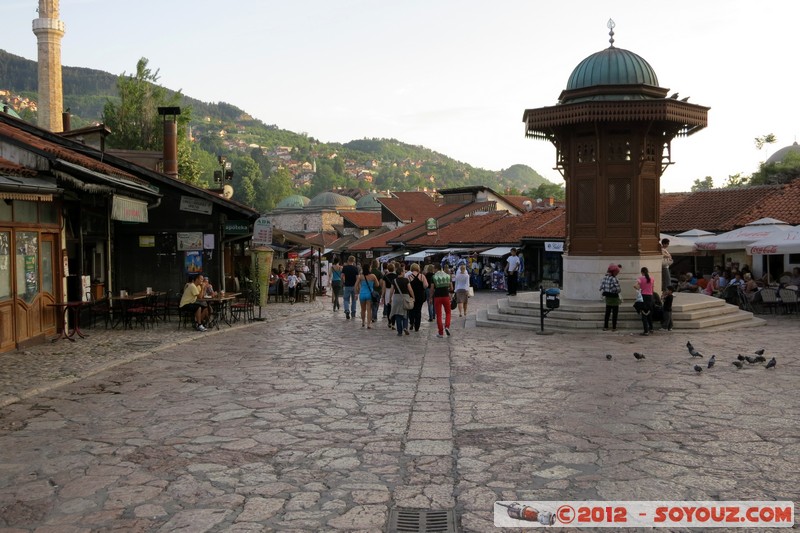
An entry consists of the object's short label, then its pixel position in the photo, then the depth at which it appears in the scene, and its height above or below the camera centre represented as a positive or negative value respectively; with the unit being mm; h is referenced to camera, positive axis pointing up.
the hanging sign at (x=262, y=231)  23031 +840
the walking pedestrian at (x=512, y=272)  23312 -555
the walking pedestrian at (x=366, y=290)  17422 -783
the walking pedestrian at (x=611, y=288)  15219 -717
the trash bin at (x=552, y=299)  15766 -959
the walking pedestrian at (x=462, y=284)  19859 -771
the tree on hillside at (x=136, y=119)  40656 +7729
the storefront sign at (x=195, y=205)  20281 +1478
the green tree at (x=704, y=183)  89938 +8389
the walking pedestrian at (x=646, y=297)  14945 -893
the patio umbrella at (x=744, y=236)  20141 +438
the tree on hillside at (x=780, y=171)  40219 +4994
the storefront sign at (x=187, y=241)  20500 +500
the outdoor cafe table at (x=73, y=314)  14305 -1112
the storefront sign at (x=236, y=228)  21047 +863
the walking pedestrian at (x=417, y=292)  16109 -799
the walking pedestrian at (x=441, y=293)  15500 -782
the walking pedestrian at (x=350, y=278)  19781 -565
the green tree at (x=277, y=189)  134875 +12598
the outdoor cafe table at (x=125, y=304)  16797 -1016
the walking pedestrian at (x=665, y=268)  17734 -373
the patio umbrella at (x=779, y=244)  18297 +164
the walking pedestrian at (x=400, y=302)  15695 -982
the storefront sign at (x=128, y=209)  14877 +1059
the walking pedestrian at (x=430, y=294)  18178 -983
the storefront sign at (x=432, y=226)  46362 +1855
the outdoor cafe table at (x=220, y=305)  17873 -1185
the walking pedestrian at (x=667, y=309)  15578 -1197
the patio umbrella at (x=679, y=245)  21797 +213
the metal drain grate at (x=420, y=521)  4793 -1752
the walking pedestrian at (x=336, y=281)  22922 -739
